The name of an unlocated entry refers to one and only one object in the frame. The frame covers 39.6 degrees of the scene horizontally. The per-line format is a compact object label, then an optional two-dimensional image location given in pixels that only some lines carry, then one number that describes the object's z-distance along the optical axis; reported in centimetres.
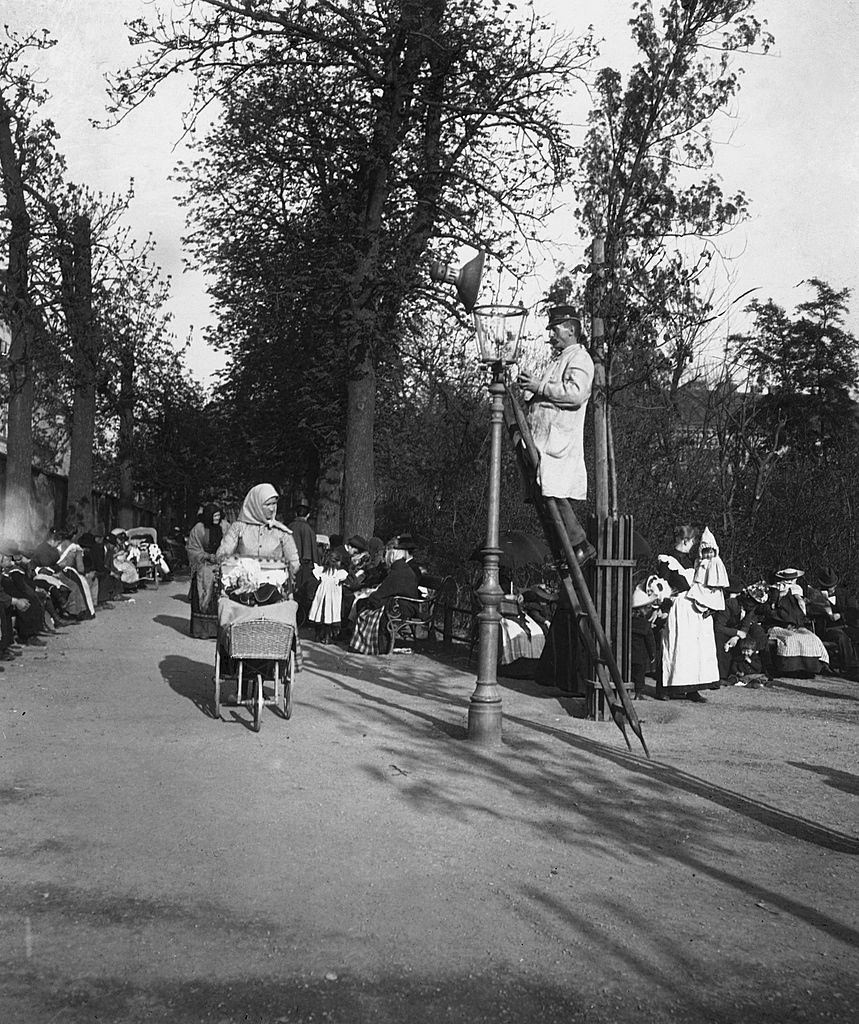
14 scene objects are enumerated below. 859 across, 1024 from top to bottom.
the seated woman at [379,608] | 1650
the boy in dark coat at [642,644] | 1286
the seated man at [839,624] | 1673
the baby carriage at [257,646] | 985
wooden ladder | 892
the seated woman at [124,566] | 2901
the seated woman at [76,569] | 1997
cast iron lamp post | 959
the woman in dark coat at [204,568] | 1767
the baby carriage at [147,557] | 3391
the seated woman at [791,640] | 1566
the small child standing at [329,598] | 1812
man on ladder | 911
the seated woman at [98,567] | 2316
